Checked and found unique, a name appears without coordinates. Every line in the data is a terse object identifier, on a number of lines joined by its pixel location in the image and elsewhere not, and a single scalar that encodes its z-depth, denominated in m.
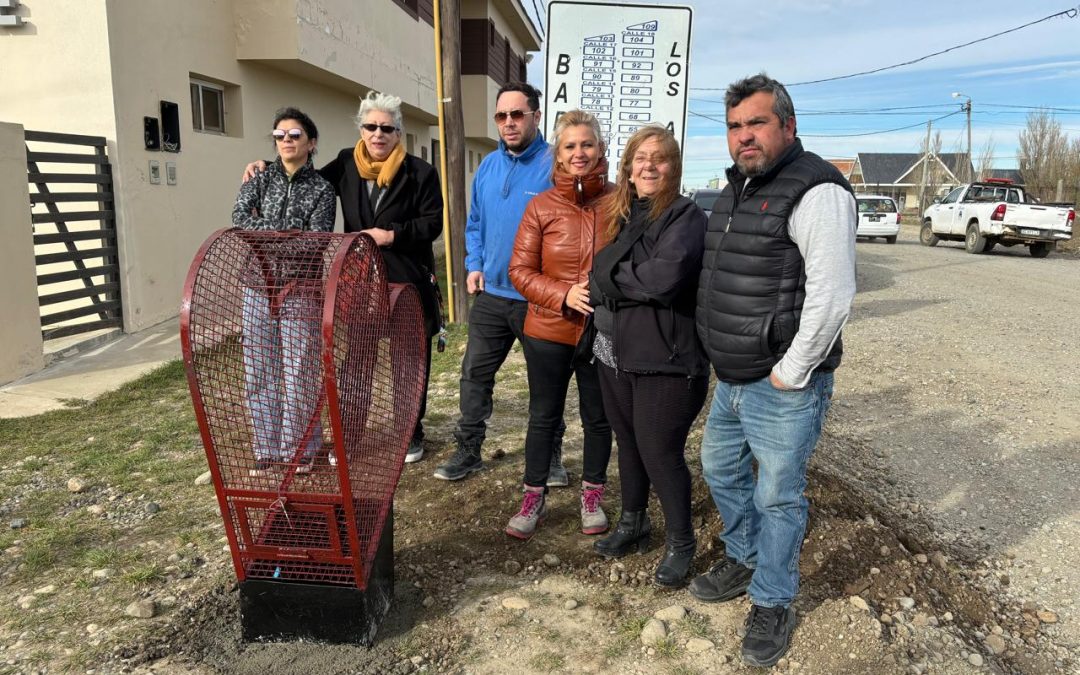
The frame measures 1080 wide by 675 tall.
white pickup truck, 19.00
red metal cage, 2.42
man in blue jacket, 3.64
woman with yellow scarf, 3.90
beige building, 7.30
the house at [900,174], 65.50
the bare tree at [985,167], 55.87
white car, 24.34
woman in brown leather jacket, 3.14
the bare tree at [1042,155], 40.25
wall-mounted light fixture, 7.24
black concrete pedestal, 2.61
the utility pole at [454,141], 7.69
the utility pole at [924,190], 44.61
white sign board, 5.67
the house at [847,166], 72.75
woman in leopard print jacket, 2.64
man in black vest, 2.35
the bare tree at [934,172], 58.88
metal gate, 6.91
